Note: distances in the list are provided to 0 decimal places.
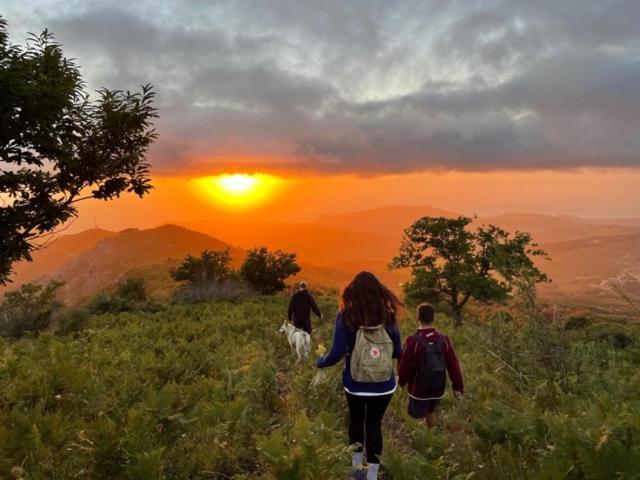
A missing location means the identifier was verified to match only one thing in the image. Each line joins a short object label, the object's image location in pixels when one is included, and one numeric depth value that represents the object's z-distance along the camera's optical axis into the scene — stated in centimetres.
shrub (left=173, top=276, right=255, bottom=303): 3562
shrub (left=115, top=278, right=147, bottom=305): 3878
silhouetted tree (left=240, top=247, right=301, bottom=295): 4612
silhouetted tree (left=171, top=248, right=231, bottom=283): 4762
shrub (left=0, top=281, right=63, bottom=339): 2434
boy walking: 651
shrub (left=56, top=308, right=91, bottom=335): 2050
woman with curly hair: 500
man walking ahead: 1348
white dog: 1324
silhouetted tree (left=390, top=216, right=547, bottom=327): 2912
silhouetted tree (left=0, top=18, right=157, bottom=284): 518
